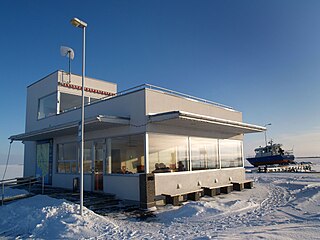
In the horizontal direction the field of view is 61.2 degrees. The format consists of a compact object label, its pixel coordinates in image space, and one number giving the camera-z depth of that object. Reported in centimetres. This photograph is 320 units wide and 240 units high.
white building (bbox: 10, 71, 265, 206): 1125
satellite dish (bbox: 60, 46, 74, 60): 1416
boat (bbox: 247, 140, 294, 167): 4538
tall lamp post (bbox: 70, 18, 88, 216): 822
